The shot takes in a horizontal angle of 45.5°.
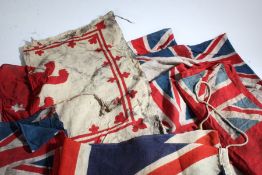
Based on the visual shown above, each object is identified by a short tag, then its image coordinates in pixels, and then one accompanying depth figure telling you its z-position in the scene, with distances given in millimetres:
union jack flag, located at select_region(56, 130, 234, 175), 851
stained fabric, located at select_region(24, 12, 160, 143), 973
